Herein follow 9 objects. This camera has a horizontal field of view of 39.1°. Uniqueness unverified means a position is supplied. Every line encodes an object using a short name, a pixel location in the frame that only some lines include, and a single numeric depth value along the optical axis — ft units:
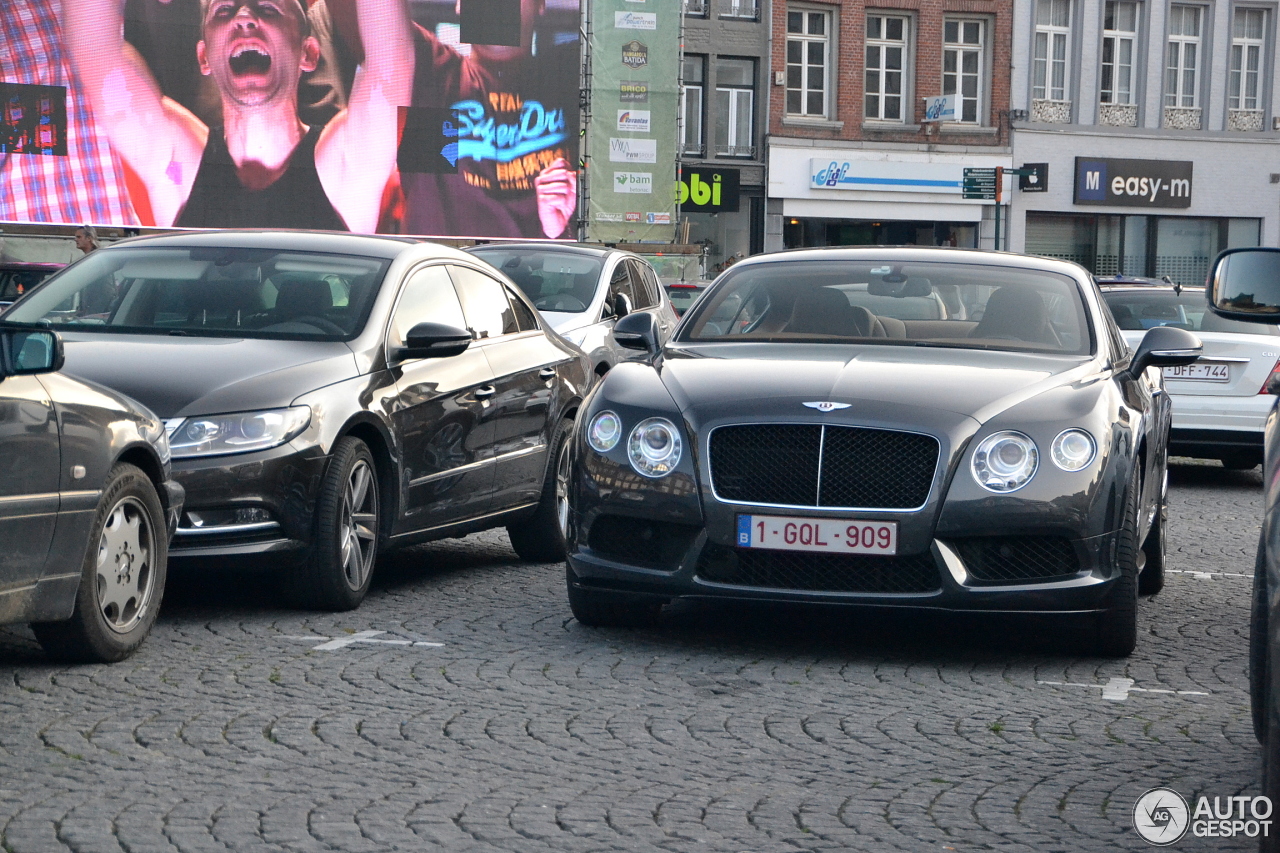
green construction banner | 125.39
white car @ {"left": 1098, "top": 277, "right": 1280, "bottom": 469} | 45.32
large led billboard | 108.68
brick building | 141.18
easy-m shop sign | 150.10
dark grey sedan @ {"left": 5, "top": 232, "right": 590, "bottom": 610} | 22.21
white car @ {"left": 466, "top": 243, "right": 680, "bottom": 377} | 45.44
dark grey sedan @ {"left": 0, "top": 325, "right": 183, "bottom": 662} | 17.37
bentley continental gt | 19.85
